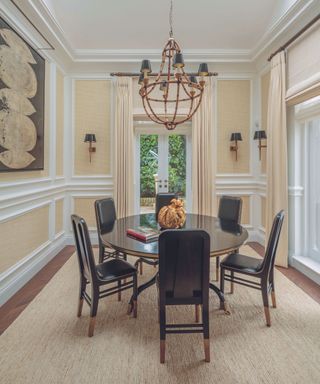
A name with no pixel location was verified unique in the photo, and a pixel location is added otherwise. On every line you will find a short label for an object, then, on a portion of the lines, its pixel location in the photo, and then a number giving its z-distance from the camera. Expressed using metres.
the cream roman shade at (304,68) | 3.05
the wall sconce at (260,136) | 4.49
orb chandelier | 2.36
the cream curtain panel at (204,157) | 4.75
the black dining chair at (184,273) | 1.81
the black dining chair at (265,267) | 2.29
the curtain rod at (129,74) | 4.60
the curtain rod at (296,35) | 3.02
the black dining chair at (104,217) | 3.07
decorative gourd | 2.57
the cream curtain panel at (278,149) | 3.72
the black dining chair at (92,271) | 2.16
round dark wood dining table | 2.08
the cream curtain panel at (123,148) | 4.68
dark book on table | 2.34
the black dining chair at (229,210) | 3.29
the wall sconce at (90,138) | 4.62
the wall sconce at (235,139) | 4.74
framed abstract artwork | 2.70
